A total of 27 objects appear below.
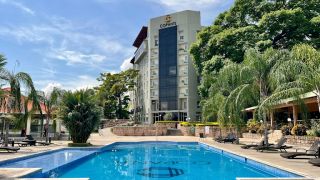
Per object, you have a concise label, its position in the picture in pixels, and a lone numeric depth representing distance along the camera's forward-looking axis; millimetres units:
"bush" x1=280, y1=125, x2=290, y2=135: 18824
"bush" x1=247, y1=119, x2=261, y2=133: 23318
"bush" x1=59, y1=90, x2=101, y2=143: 16745
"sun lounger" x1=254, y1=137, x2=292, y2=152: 12933
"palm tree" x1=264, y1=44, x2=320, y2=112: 10007
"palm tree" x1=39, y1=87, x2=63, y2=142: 19721
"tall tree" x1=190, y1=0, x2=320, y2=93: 25280
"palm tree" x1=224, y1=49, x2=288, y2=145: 14580
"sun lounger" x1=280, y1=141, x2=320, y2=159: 9851
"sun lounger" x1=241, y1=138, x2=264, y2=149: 14745
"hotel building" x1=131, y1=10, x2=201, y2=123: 43637
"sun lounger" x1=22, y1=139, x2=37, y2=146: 16659
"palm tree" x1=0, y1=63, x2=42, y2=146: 13473
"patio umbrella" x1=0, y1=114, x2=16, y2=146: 13475
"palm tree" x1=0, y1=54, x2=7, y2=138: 11394
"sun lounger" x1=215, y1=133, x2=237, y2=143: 19417
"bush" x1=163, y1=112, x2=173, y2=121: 42600
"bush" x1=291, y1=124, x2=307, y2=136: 17151
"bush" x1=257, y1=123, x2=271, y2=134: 21449
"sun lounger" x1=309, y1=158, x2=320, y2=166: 8175
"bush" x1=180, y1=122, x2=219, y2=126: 28151
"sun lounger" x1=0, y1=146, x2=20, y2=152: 12697
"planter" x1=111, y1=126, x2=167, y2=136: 31144
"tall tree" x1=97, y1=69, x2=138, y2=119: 46727
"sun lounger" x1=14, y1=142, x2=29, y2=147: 16350
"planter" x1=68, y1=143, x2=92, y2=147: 16456
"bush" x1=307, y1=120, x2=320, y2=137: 15169
